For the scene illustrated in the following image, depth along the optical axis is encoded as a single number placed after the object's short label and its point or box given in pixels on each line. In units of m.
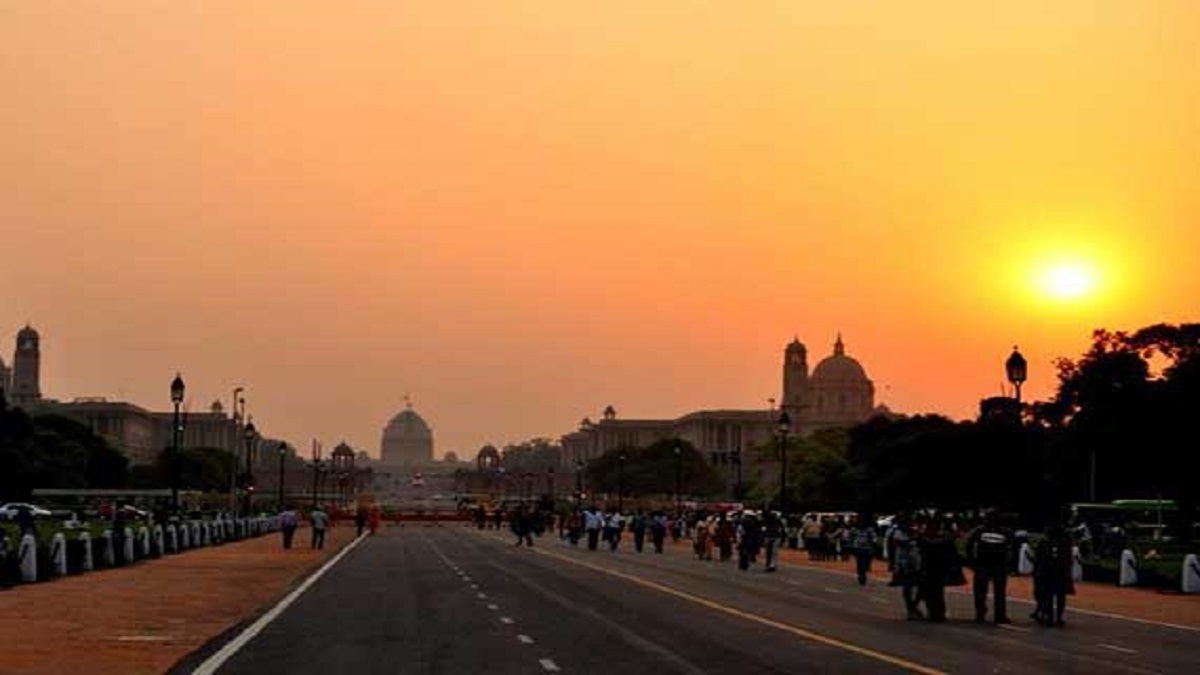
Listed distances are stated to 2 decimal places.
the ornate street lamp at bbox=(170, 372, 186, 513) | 72.25
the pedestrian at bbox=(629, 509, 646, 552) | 81.31
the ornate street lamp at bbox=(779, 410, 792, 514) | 80.81
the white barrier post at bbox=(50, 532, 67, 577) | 46.28
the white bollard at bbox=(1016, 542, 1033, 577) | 58.06
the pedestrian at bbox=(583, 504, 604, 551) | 82.56
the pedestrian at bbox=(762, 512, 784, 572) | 59.16
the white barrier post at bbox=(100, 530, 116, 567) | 52.93
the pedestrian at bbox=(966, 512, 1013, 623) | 34.41
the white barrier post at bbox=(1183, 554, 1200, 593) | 47.75
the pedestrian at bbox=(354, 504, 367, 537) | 106.38
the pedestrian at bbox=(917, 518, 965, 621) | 34.47
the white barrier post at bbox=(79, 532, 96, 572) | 49.62
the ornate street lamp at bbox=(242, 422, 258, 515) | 124.75
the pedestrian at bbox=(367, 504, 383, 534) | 113.38
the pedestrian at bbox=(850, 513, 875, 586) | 51.56
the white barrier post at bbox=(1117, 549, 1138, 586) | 51.12
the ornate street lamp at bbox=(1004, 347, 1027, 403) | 49.22
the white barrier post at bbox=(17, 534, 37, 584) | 42.41
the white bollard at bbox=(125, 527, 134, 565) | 55.91
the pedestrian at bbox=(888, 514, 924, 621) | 35.25
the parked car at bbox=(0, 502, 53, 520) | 108.94
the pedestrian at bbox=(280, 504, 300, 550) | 77.00
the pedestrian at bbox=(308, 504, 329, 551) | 77.56
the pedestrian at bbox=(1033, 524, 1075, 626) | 34.25
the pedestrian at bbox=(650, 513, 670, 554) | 81.50
